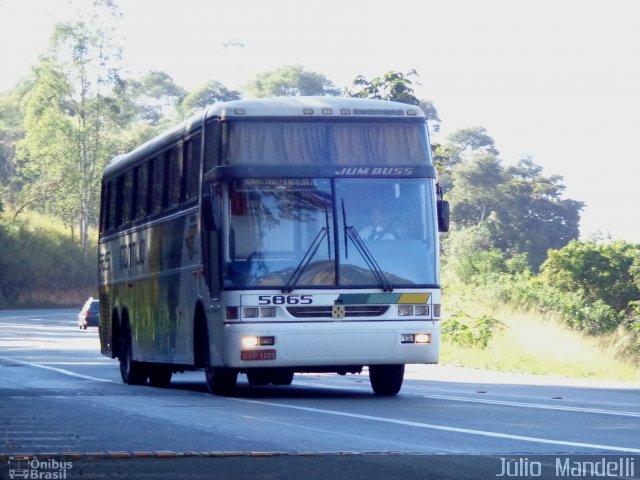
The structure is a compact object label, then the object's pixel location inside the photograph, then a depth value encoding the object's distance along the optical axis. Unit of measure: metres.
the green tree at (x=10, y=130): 109.88
